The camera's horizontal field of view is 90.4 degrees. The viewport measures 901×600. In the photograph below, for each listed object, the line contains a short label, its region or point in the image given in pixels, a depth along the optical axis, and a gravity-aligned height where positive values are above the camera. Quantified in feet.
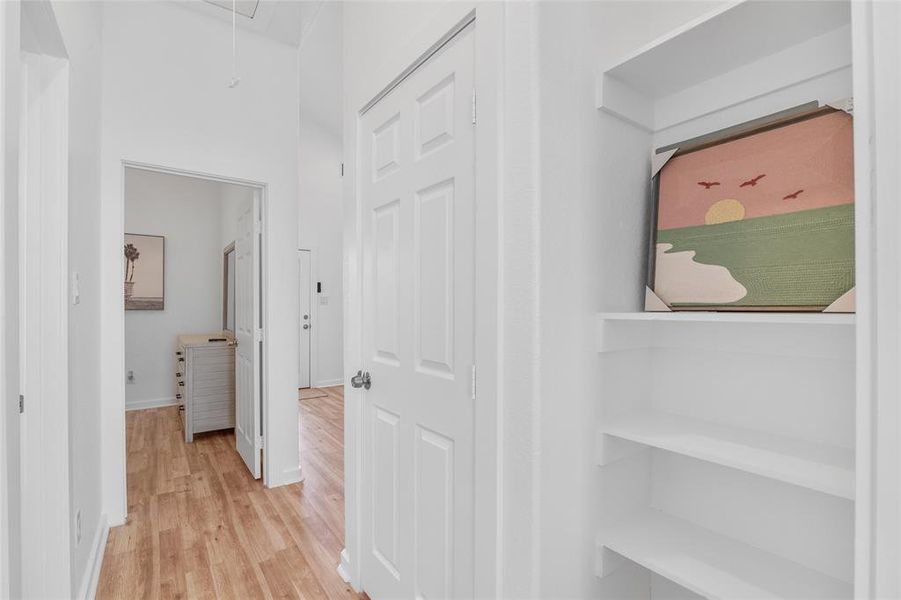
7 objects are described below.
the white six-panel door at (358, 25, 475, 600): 4.20 -0.32
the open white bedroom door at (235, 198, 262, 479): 9.82 -0.95
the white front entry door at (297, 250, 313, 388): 19.24 -0.77
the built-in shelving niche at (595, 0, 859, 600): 3.02 -0.78
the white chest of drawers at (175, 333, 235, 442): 12.51 -2.46
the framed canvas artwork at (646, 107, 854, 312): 2.85 +0.58
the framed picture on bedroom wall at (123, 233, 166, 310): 15.83 +1.02
